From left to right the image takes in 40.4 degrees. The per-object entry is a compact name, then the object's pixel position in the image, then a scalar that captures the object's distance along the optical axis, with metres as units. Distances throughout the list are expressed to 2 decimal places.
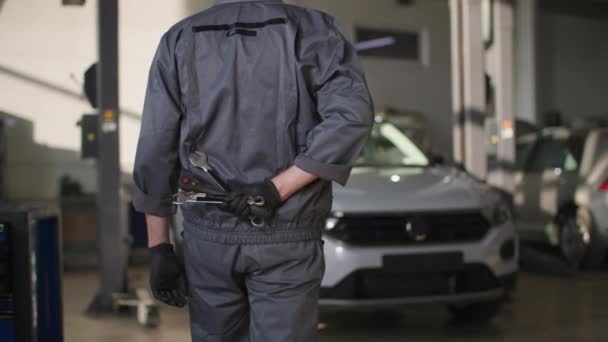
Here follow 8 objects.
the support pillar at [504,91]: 8.73
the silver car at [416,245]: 4.62
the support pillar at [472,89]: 8.36
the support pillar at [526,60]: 16.34
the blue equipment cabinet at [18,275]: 3.17
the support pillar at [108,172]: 6.17
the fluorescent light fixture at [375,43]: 14.42
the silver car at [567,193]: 8.07
